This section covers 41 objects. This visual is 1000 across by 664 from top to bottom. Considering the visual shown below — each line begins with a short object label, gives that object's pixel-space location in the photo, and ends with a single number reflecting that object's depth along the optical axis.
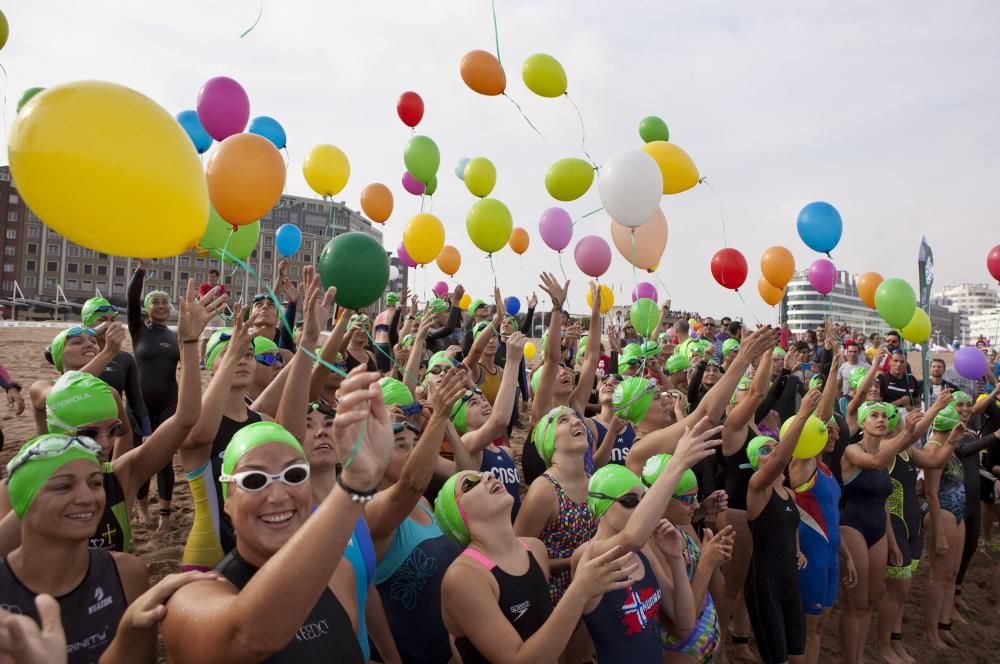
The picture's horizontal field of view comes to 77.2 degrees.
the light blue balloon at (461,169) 11.08
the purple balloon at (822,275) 8.31
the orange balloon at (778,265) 7.50
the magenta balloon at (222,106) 6.45
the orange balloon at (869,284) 8.77
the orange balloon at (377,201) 8.77
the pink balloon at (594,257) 7.68
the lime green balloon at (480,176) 9.30
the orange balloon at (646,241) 6.89
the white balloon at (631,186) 5.57
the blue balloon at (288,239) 8.32
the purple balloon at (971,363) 9.07
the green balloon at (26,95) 6.51
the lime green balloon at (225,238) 4.27
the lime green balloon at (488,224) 7.25
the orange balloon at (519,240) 11.26
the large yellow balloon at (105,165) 2.28
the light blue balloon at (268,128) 8.34
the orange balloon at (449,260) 9.59
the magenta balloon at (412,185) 9.93
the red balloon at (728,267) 7.38
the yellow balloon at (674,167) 6.46
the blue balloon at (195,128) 7.21
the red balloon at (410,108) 9.43
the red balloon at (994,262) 8.82
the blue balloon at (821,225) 6.87
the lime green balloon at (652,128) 8.12
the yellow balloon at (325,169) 7.97
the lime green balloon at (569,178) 7.41
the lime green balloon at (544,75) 7.21
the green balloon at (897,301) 7.28
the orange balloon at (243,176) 3.96
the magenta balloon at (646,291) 12.80
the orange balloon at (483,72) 7.16
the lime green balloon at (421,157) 8.70
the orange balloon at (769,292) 8.07
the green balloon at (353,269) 3.44
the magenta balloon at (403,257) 9.66
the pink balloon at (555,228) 8.61
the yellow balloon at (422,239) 7.49
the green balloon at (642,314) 7.93
